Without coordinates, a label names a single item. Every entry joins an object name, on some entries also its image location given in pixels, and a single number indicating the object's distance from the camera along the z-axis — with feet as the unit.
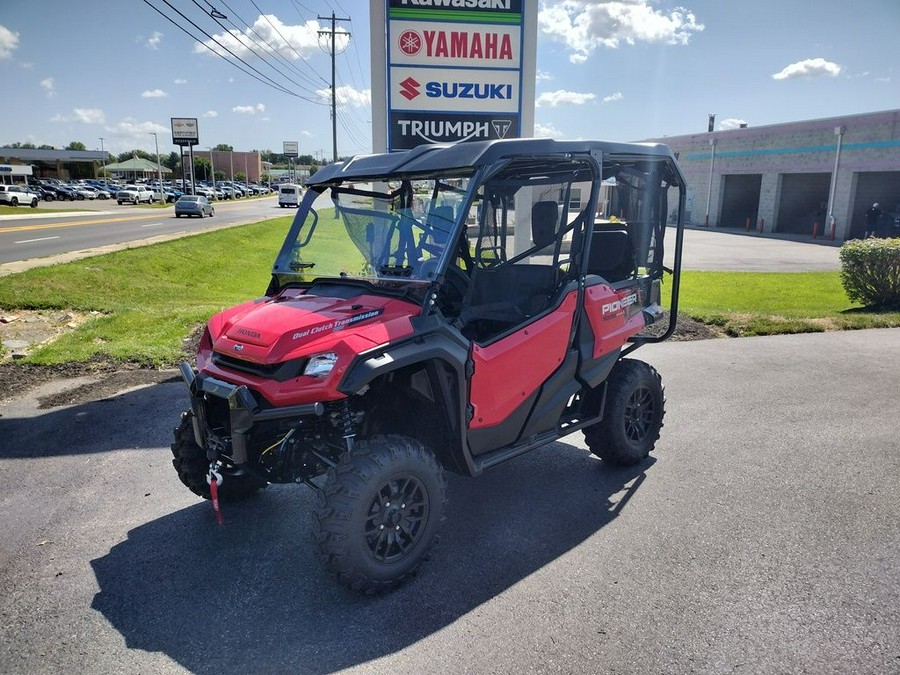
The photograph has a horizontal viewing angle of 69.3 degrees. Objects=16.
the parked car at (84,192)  206.81
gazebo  330.75
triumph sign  32.09
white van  175.42
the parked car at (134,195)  182.60
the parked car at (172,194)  208.60
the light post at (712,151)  127.34
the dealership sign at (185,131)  242.37
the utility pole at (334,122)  186.37
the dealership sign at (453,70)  31.27
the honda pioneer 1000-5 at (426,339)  10.79
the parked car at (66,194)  199.93
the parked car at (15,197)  144.66
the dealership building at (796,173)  96.17
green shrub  36.68
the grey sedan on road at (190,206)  128.16
